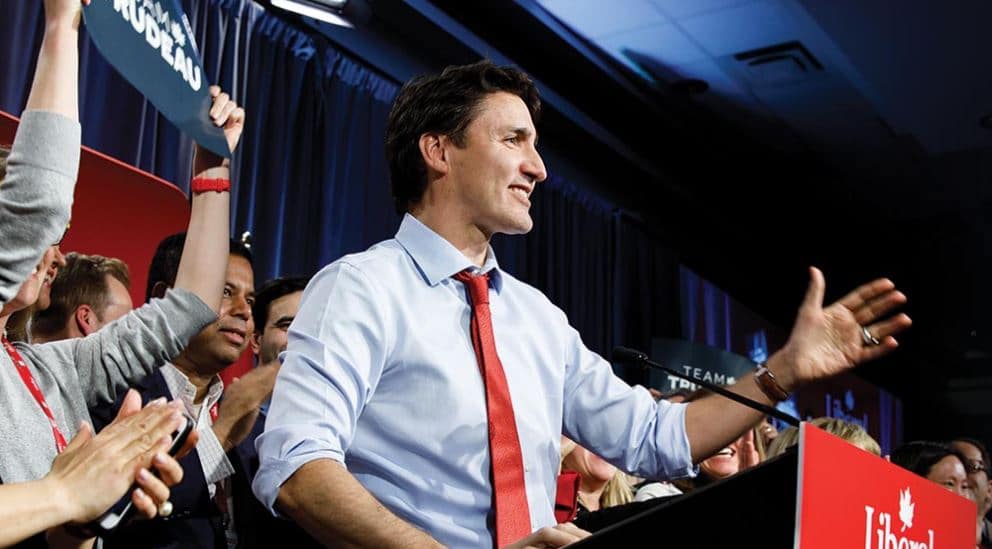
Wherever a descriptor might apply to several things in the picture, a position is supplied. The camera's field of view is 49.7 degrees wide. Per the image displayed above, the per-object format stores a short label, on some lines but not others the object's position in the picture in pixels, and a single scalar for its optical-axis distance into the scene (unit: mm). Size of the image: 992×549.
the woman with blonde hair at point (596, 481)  3242
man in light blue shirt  1403
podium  938
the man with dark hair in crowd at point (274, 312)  2672
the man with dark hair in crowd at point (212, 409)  1836
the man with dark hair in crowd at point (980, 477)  4238
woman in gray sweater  1135
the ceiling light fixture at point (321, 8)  3682
